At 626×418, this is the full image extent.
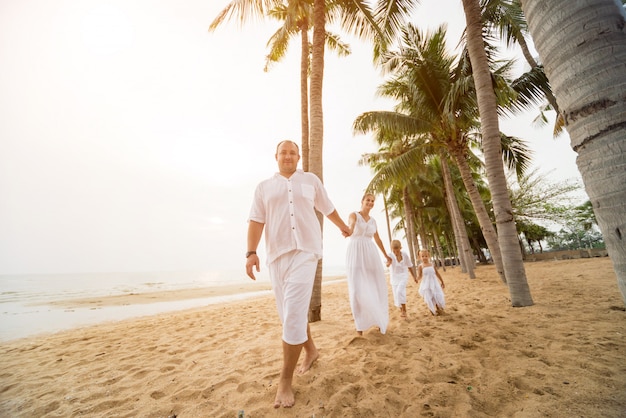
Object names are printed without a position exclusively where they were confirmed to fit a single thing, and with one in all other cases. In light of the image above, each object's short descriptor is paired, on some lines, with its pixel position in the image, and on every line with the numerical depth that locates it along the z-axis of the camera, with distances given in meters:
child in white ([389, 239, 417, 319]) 5.46
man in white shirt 2.23
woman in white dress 3.73
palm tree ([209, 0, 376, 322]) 5.66
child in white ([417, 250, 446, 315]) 5.07
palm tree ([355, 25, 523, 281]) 9.70
